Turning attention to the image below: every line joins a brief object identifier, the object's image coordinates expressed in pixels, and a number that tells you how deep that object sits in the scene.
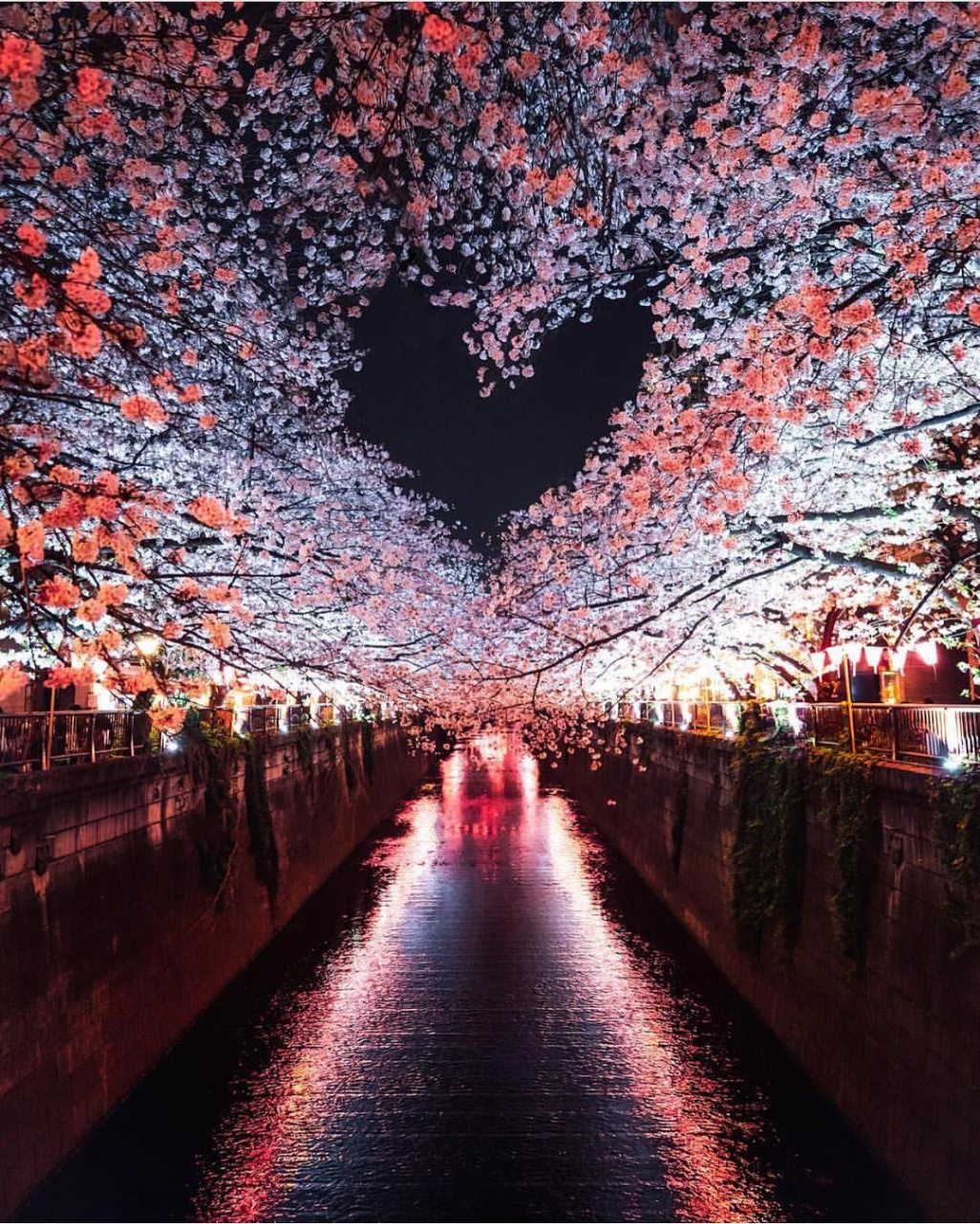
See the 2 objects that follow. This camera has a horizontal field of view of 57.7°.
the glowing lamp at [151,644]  12.79
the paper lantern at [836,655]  12.61
